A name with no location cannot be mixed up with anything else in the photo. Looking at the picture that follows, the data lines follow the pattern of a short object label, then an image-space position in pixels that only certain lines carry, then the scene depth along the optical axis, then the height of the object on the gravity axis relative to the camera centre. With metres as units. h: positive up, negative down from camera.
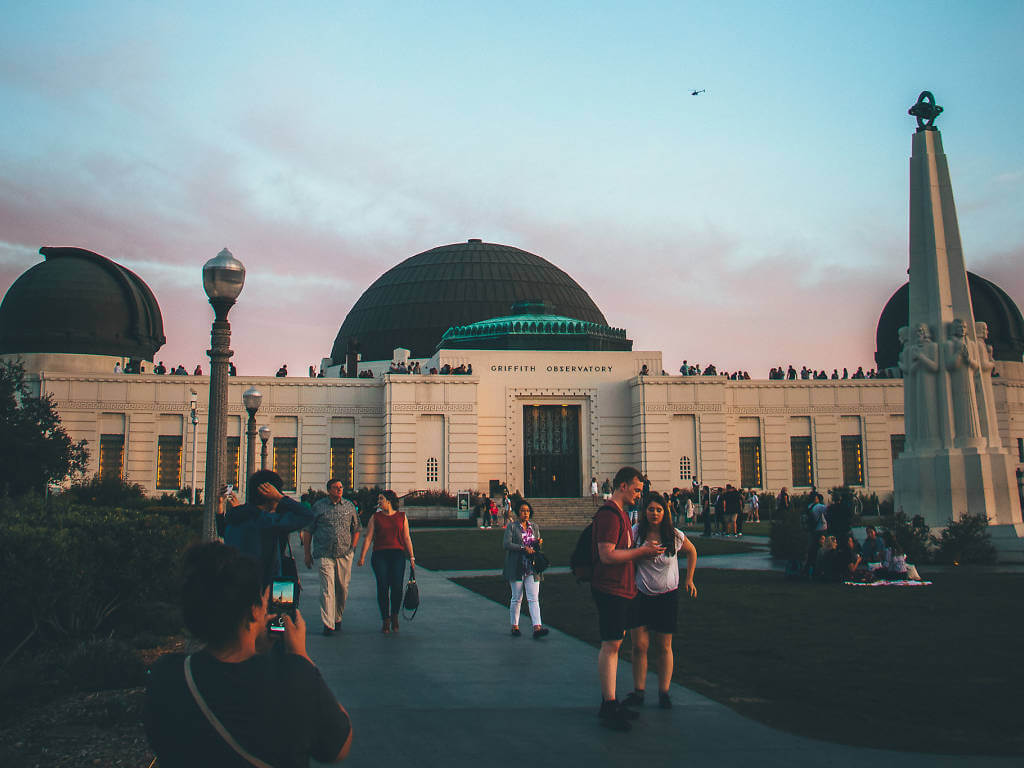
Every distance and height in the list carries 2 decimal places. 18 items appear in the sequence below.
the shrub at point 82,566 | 9.17 -0.74
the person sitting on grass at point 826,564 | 16.66 -1.23
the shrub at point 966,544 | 19.16 -0.98
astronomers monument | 20.59 +2.70
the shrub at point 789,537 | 19.45 -0.87
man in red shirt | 6.84 -0.57
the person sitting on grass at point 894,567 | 16.06 -1.23
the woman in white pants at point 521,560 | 10.98 -0.77
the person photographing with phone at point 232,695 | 2.81 -0.62
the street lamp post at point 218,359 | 8.73 +1.47
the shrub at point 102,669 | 7.95 -1.52
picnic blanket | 15.66 -1.50
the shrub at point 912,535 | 19.20 -0.80
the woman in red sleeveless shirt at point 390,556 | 11.23 -0.72
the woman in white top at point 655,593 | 7.40 -0.78
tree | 28.69 +1.79
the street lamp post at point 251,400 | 21.14 +2.34
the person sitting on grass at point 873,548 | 16.84 -0.94
